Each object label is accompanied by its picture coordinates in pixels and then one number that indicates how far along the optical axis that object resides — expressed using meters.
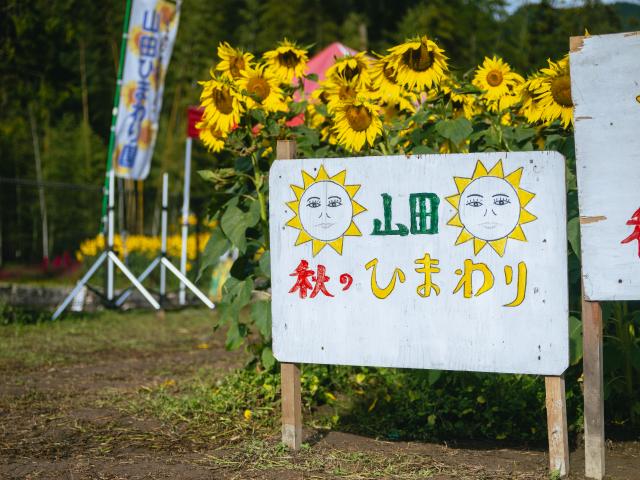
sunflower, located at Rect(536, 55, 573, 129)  3.57
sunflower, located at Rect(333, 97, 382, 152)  3.78
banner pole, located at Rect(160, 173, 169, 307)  9.44
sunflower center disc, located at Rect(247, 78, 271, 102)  4.09
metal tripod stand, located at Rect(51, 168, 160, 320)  8.08
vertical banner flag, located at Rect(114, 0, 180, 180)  8.78
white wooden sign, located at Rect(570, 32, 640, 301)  3.04
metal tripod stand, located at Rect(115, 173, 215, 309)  7.78
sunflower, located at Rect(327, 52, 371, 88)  4.09
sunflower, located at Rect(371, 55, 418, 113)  3.89
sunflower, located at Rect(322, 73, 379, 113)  4.09
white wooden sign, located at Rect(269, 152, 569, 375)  3.12
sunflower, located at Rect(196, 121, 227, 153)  4.09
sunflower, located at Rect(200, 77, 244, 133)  3.96
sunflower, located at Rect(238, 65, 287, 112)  4.07
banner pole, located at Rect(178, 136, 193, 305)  10.18
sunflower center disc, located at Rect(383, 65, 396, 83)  3.90
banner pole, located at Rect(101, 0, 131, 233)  8.63
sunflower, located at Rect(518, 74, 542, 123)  3.67
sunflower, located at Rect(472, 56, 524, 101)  4.09
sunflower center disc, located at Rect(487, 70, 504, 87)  4.11
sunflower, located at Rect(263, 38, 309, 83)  4.20
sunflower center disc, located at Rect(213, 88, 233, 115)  4.00
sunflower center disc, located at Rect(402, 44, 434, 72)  3.75
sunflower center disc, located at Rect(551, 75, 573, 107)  3.56
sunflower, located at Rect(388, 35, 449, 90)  3.74
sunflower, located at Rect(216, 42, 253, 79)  4.14
